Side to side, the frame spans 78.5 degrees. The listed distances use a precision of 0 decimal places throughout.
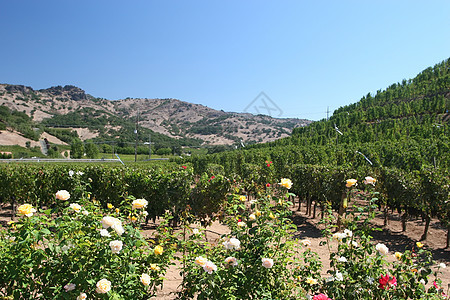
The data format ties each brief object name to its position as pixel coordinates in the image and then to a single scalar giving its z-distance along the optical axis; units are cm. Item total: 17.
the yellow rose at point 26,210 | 225
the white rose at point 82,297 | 200
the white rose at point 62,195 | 254
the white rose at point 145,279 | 208
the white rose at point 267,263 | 221
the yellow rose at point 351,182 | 286
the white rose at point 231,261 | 231
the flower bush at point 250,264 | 228
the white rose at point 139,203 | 255
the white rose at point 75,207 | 244
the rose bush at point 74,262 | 208
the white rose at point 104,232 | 203
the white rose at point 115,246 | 198
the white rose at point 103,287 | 186
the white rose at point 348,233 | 262
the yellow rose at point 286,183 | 274
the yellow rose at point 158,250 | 239
